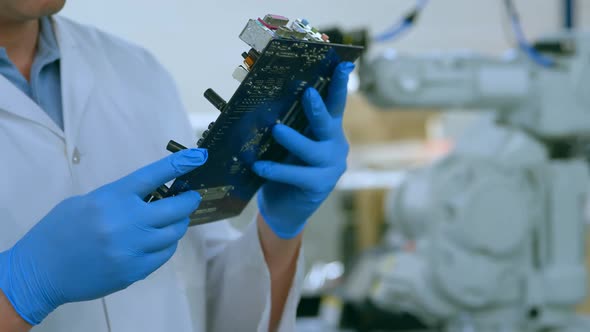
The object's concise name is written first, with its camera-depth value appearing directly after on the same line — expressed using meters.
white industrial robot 2.30
